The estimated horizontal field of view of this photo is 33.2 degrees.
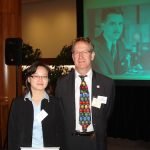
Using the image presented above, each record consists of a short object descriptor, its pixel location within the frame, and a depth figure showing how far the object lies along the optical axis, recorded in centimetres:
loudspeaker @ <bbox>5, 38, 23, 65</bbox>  361
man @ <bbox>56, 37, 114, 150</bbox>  216
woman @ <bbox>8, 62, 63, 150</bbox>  188
